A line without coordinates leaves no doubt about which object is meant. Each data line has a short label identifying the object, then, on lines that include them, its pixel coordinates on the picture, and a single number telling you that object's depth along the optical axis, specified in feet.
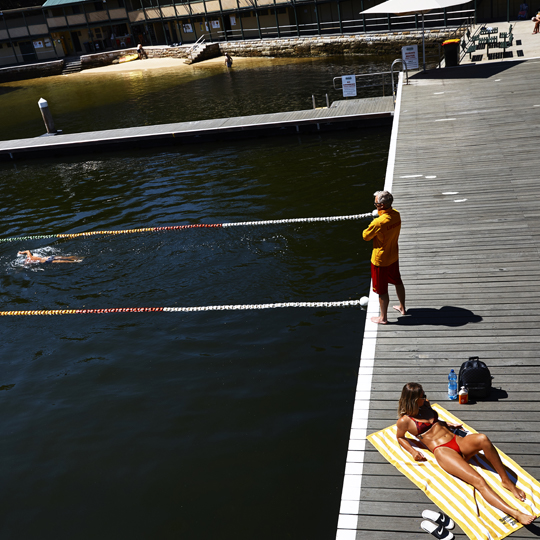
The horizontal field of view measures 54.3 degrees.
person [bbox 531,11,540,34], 94.16
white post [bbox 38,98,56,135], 85.81
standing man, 22.67
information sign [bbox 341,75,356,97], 75.72
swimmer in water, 45.52
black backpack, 18.45
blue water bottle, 19.07
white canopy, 66.13
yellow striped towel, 14.57
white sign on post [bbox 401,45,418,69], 73.51
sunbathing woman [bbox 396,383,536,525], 15.12
